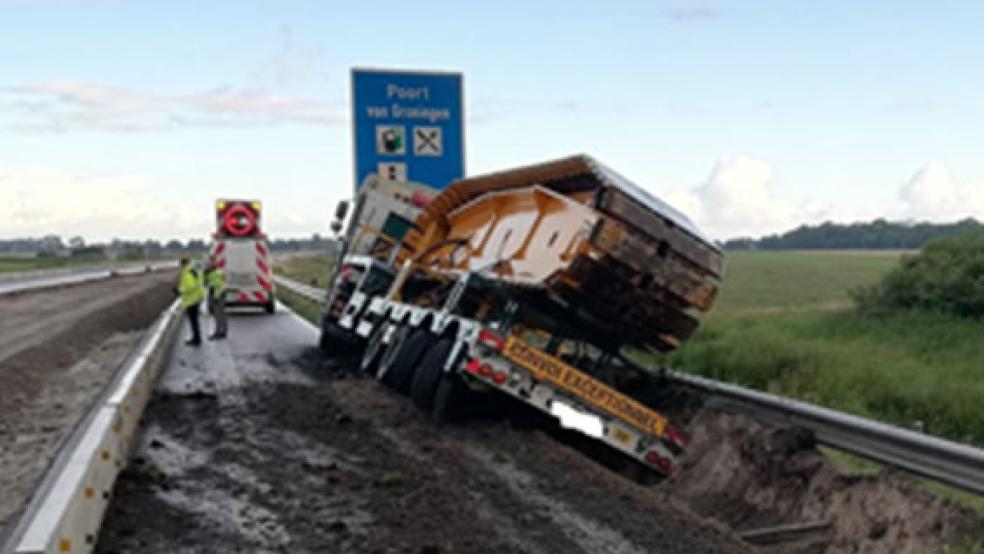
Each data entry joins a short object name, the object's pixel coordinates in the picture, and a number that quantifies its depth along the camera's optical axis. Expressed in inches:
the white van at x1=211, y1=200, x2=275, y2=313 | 1169.4
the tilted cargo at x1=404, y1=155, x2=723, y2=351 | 379.9
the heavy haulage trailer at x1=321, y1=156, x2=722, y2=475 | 362.9
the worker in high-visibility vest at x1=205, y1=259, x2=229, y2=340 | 866.8
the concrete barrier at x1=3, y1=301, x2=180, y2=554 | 206.5
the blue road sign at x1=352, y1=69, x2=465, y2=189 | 776.3
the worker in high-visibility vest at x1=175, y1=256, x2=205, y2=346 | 805.2
